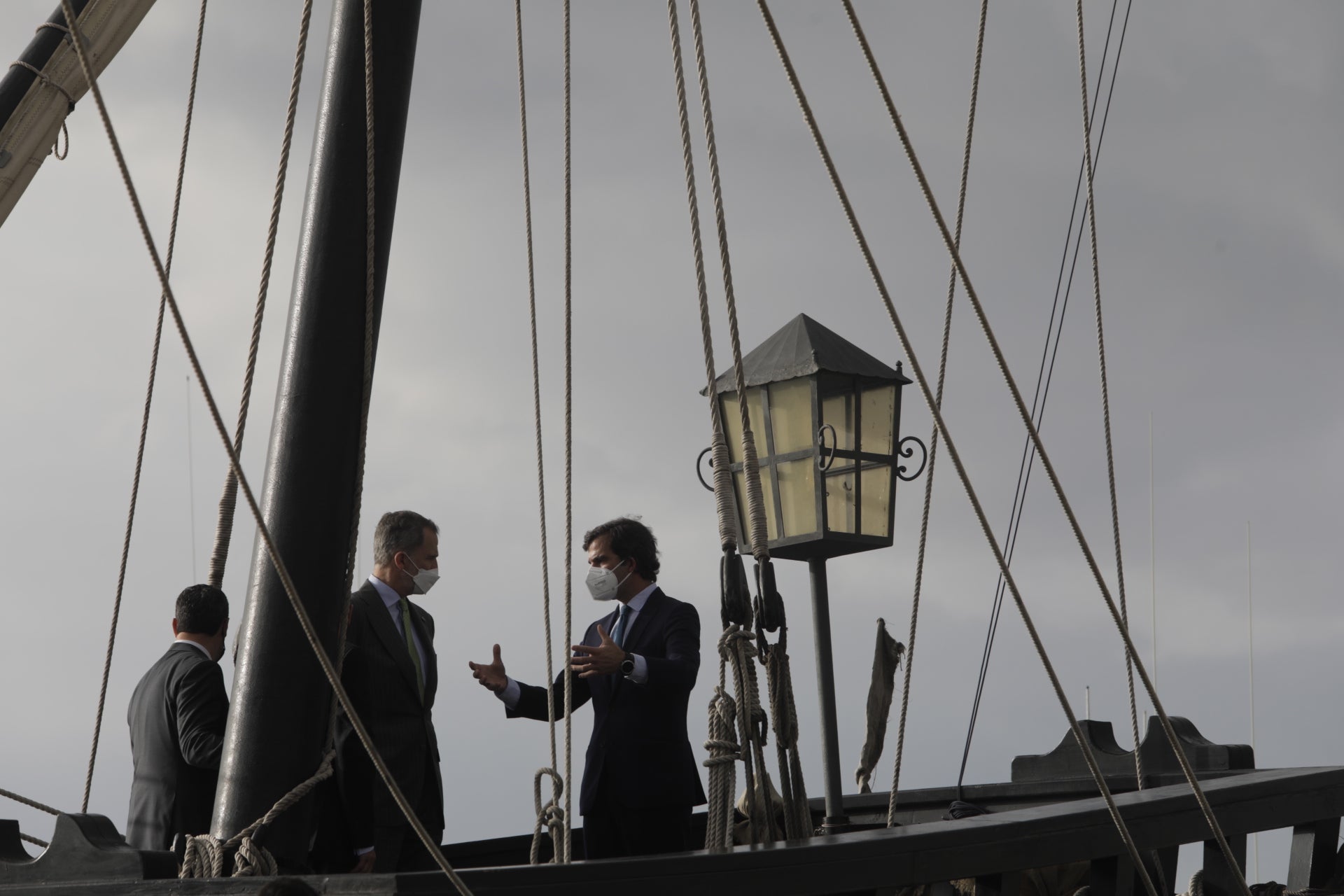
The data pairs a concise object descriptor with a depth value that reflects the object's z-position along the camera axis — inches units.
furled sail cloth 511.8
